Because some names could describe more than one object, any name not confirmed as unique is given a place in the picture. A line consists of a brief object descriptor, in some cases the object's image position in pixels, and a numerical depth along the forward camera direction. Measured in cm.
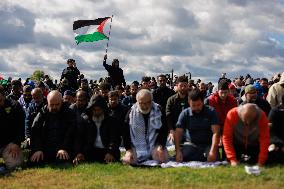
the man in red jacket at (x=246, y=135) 1091
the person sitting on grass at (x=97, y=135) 1280
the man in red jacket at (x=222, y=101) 1378
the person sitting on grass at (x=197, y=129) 1195
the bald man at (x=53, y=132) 1290
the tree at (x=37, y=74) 5690
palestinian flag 2228
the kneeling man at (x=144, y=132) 1249
